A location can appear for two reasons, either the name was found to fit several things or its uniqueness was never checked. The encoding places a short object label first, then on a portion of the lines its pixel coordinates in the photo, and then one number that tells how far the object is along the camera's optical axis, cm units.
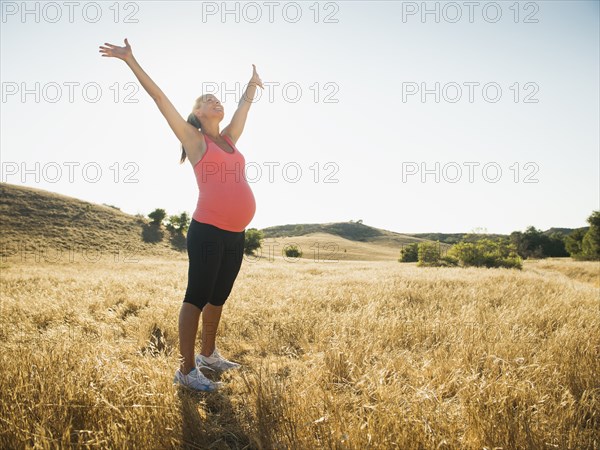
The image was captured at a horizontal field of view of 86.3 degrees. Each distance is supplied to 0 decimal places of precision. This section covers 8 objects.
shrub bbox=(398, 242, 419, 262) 4556
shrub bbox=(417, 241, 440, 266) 2802
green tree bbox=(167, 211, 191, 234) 5669
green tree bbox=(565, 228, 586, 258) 5462
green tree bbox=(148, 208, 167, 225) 5566
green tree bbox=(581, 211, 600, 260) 4469
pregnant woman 265
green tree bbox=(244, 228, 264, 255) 5148
